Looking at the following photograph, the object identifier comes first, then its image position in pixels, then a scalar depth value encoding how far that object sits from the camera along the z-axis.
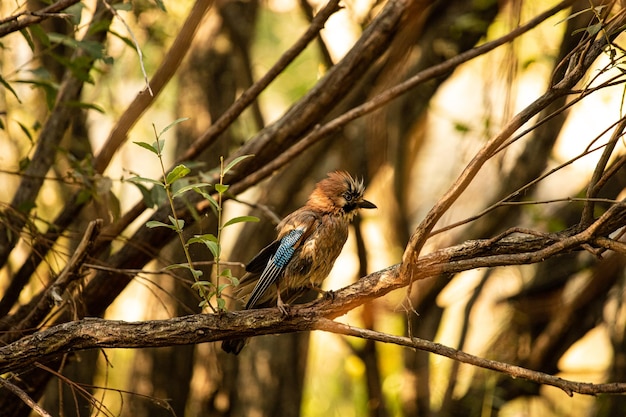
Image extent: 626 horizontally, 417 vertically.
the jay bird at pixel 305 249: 8.17
